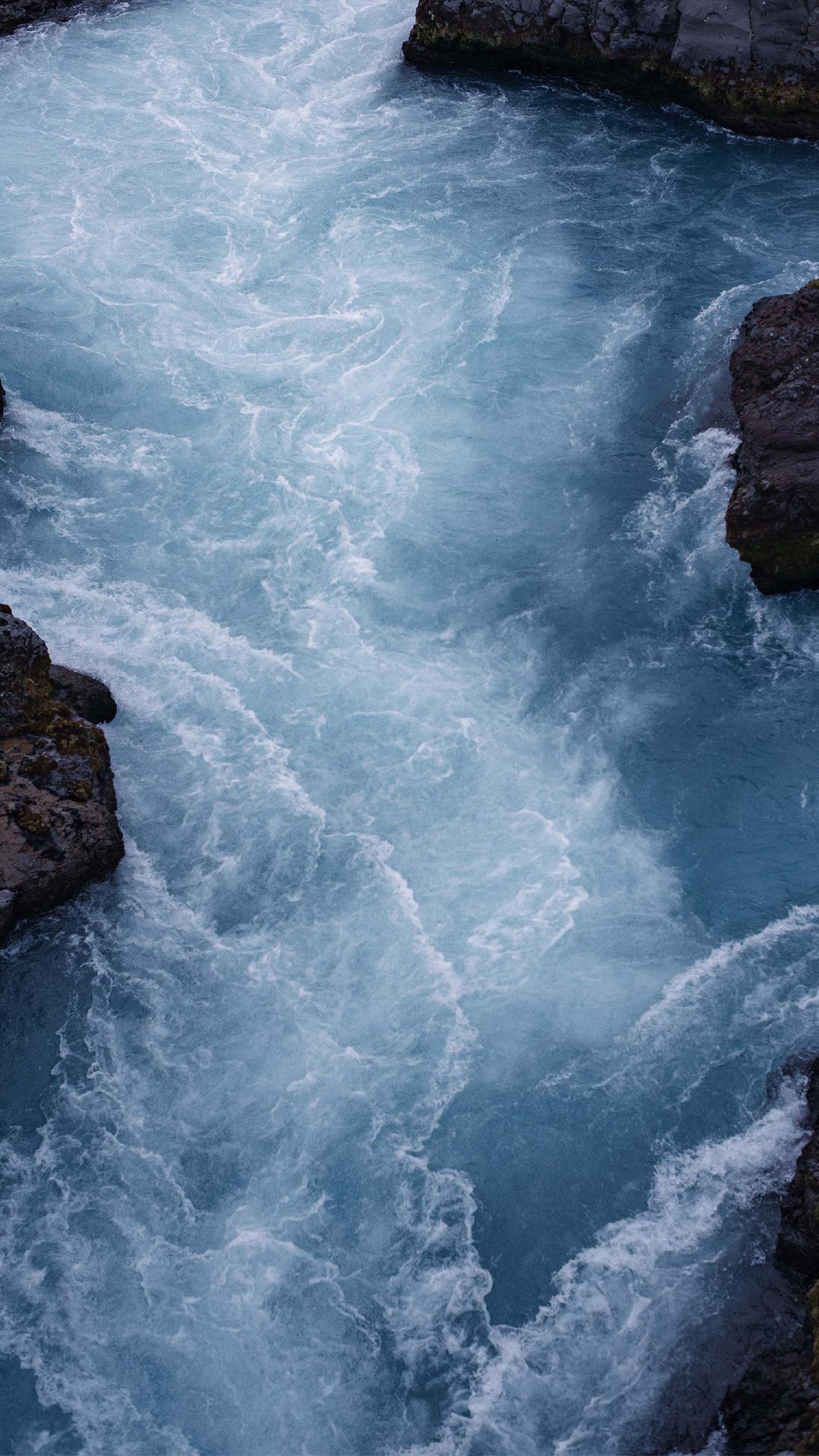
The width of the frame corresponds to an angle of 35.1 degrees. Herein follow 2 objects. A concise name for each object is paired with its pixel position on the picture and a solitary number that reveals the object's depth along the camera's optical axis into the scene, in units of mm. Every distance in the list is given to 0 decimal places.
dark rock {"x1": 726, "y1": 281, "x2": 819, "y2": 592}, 38094
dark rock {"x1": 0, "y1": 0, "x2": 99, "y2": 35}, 66688
